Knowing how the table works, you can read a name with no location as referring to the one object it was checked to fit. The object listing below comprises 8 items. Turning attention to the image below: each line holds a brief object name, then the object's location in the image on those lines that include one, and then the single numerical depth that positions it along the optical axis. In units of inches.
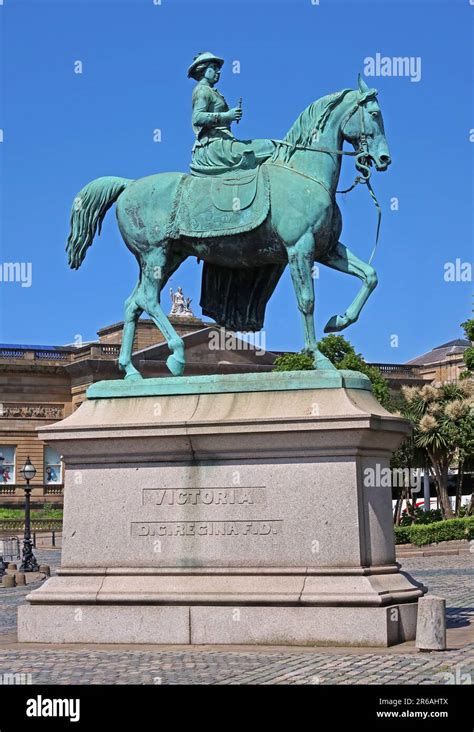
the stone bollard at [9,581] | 1160.0
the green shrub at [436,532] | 1678.2
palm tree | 1982.0
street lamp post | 1364.4
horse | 554.6
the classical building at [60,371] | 3129.9
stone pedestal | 505.4
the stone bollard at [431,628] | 470.6
